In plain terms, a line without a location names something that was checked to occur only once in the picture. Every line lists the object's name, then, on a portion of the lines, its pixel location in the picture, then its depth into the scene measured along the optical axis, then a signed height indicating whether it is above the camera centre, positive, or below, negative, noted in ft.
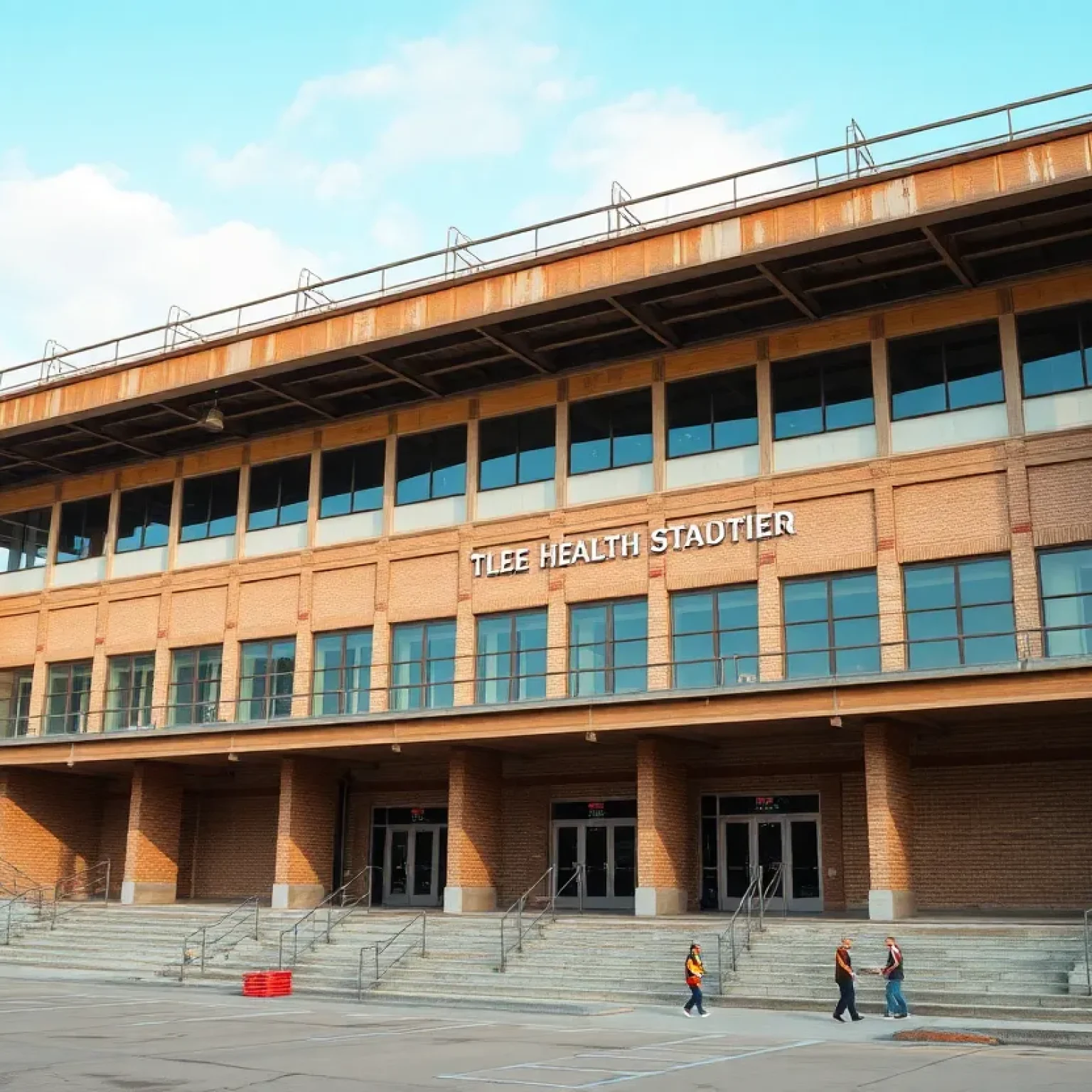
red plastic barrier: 79.15 -5.51
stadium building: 85.76 +21.82
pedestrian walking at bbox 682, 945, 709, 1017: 67.15 -4.00
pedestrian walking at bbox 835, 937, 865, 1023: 64.44 -4.02
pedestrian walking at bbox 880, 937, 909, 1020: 64.95 -3.87
